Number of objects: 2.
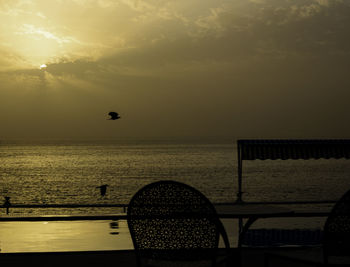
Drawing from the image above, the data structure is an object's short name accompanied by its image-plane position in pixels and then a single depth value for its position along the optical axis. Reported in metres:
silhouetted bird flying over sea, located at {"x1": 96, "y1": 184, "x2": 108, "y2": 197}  38.61
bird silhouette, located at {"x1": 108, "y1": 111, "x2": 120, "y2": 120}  11.22
